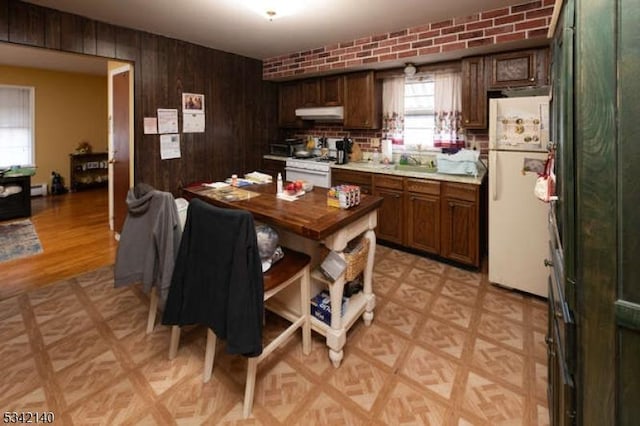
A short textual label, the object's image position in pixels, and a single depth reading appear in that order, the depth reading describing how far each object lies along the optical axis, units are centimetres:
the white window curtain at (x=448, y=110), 370
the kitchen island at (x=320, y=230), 185
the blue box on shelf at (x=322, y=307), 208
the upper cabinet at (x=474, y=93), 326
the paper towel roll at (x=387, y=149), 425
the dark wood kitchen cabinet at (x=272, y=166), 484
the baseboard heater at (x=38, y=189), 636
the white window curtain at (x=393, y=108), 412
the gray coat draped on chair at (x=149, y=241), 195
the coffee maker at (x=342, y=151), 421
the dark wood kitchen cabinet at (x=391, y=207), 370
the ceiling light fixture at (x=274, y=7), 264
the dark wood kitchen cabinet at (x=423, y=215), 344
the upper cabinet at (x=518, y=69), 295
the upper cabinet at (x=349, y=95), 409
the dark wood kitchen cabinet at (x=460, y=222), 318
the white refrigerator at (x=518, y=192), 254
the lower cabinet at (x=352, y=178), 391
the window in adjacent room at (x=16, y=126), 605
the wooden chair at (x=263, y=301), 165
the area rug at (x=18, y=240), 364
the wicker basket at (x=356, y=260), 202
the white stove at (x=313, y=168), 425
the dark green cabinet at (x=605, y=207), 74
